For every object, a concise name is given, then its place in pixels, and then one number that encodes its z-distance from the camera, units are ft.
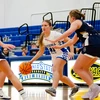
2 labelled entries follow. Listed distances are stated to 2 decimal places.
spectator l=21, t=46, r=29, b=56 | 51.11
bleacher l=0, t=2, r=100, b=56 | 60.01
